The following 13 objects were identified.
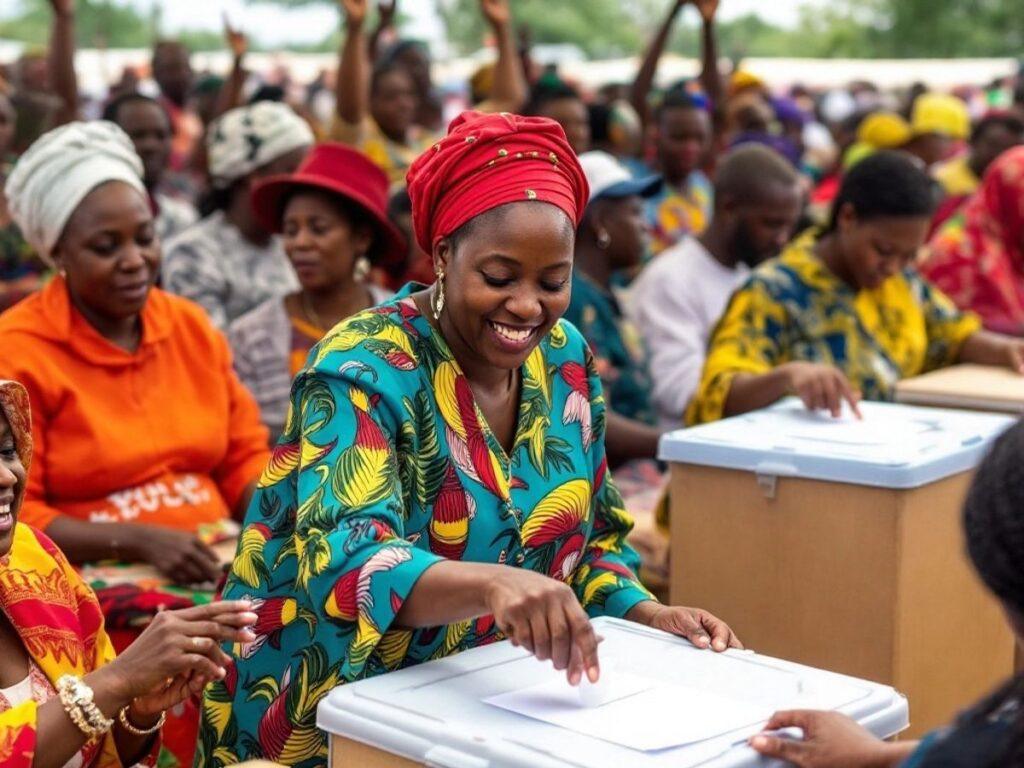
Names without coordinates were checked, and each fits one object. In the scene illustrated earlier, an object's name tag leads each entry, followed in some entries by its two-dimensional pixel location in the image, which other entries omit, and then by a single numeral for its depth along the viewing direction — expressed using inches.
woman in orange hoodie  128.5
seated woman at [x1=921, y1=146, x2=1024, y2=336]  233.6
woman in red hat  166.2
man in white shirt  190.7
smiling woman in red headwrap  81.4
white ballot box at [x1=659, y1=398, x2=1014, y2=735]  121.7
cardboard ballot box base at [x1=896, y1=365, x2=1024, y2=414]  157.1
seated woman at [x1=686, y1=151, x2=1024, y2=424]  156.2
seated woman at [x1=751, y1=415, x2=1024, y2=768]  55.1
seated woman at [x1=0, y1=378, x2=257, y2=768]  79.9
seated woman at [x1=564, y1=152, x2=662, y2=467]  175.3
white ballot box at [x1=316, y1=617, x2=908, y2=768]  67.8
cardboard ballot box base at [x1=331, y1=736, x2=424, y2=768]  72.6
